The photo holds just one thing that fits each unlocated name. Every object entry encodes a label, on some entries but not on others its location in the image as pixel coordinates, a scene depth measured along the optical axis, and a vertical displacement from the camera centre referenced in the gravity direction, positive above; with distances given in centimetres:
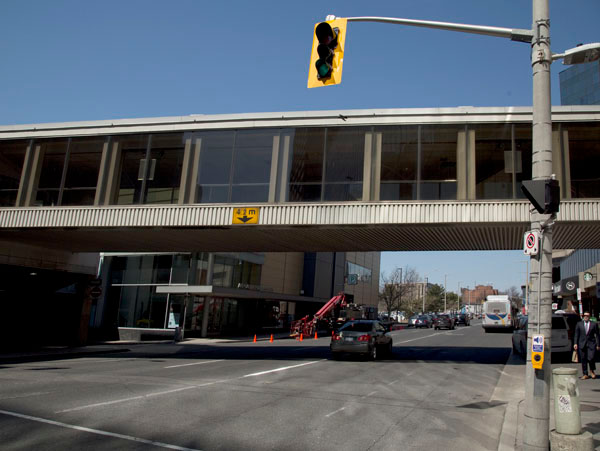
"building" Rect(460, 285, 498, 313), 18544 +1143
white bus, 4481 +193
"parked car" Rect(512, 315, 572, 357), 1791 +10
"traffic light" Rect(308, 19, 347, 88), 754 +404
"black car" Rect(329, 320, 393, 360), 1944 -61
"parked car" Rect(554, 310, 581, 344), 1891 +75
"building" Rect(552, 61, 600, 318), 3996 +711
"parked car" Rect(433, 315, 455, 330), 5428 +85
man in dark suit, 1326 -4
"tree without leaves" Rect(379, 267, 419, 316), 7868 +649
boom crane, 3847 -38
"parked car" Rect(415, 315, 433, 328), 6125 +89
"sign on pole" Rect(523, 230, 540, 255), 672 +127
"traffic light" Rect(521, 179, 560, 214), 663 +191
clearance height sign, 1692 +341
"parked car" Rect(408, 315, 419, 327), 6258 +85
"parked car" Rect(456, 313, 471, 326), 7374 +174
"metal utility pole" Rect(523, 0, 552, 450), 624 +102
